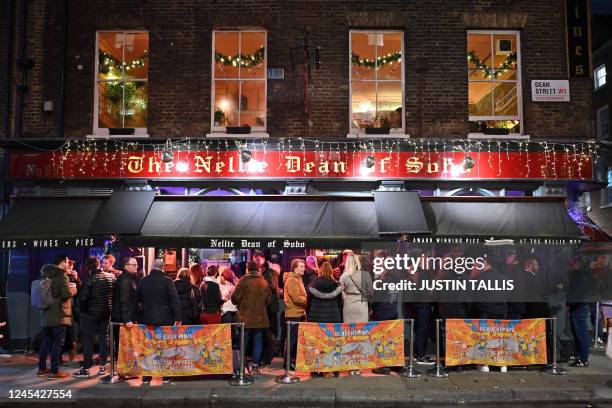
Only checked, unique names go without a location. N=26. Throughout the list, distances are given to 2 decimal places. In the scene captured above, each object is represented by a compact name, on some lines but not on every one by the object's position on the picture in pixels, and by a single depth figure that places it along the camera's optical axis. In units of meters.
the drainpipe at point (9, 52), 11.78
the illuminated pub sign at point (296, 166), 11.20
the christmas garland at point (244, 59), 11.90
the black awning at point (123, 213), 10.17
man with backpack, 8.73
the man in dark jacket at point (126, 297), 8.38
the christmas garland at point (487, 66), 12.02
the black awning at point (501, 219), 10.48
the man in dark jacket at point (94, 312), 8.70
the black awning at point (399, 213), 10.17
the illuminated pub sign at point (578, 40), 11.69
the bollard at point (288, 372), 8.30
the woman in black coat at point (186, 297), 9.05
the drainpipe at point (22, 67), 11.62
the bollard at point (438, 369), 8.63
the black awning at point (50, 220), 10.19
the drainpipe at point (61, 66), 11.60
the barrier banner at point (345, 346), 8.31
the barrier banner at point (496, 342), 8.62
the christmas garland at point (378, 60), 11.86
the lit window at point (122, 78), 11.94
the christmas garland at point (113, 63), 11.98
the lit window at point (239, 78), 11.82
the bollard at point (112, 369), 8.23
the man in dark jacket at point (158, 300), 8.35
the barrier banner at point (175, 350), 8.13
